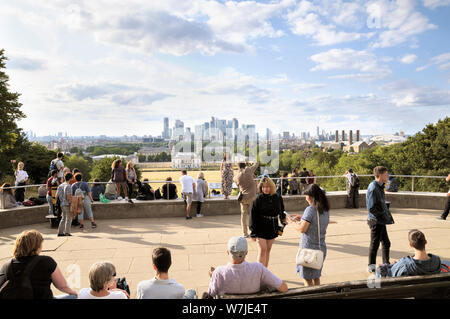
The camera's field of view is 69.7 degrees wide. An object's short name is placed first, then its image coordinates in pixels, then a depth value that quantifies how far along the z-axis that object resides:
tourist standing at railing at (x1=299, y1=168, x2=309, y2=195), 12.80
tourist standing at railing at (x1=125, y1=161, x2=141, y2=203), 10.66
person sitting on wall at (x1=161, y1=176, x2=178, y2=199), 10.55
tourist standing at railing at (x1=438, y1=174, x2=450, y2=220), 8.97
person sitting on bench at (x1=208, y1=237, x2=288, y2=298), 3.21
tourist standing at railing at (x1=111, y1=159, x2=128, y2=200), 10.52
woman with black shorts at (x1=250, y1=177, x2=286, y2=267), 5.00
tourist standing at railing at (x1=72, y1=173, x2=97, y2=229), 8.53
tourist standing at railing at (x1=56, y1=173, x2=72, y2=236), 7.87
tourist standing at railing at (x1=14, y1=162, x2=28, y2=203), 10.32
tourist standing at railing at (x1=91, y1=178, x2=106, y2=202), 10.39
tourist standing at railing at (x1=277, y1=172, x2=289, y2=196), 12.66
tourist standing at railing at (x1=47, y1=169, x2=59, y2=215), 8.91
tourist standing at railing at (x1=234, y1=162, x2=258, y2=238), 7.10
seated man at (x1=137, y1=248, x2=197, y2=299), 3.06
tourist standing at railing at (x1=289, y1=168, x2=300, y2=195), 12.12
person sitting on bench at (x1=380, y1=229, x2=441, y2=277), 3.60
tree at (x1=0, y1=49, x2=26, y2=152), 31.41
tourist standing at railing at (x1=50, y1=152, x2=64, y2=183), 10.28
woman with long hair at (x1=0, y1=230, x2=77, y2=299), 3.04
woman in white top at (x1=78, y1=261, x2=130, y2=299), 2.96
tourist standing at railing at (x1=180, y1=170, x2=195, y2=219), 9.62
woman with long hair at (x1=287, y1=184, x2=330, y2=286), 4.09
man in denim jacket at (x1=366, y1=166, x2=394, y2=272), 5.09
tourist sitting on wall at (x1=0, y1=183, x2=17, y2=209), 8.84
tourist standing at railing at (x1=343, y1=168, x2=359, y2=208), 10.79
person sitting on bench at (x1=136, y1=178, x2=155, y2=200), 10.32
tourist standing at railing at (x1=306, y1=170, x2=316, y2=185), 11.40
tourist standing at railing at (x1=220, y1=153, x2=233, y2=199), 9.78
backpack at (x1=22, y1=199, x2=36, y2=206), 9.37
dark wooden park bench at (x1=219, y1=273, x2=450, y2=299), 3.03
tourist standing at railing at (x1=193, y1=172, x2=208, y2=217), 10.01
